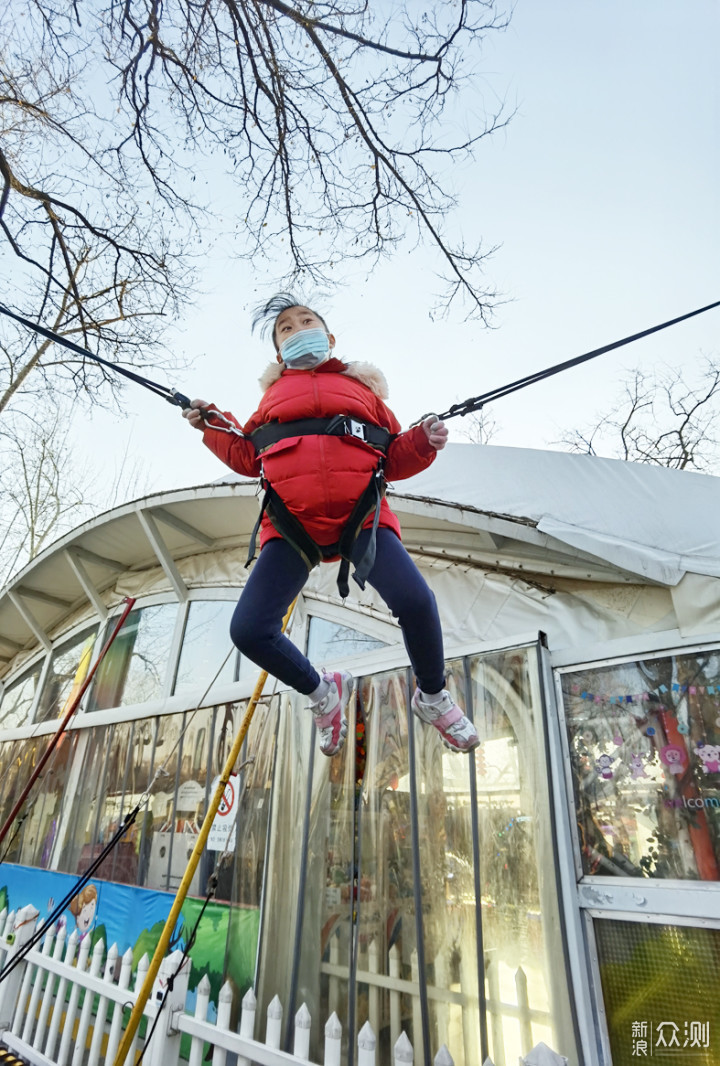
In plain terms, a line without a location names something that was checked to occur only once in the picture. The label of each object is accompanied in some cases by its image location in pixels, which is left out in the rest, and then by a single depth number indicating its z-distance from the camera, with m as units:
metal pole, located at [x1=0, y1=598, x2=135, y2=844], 3.64
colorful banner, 3.27
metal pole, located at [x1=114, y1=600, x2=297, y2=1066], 2.07
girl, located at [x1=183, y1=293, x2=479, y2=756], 1.80
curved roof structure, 2.88
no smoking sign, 3.69
